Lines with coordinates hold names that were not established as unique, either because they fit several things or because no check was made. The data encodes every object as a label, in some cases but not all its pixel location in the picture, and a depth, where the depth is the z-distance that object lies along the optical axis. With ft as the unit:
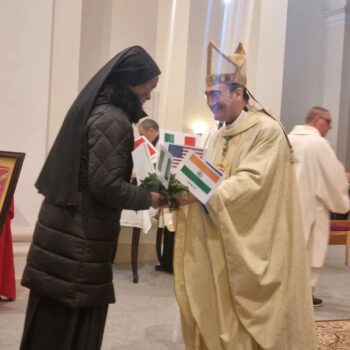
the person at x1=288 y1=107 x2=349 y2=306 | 14.46
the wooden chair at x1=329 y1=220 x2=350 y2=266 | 17.28
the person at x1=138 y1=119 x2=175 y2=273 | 16.58
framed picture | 11.48
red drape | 12.44
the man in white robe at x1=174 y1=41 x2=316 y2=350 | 8.16
